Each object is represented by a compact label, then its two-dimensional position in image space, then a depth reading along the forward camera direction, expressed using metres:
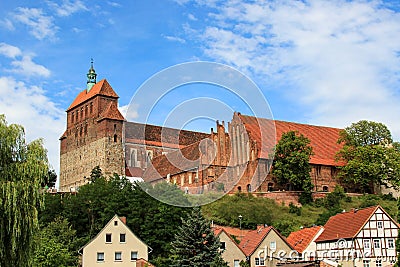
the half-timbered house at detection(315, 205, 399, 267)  42.78
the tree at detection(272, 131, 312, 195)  65.38
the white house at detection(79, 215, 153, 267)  44.47
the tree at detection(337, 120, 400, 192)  67.88
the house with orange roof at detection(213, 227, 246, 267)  44.34
